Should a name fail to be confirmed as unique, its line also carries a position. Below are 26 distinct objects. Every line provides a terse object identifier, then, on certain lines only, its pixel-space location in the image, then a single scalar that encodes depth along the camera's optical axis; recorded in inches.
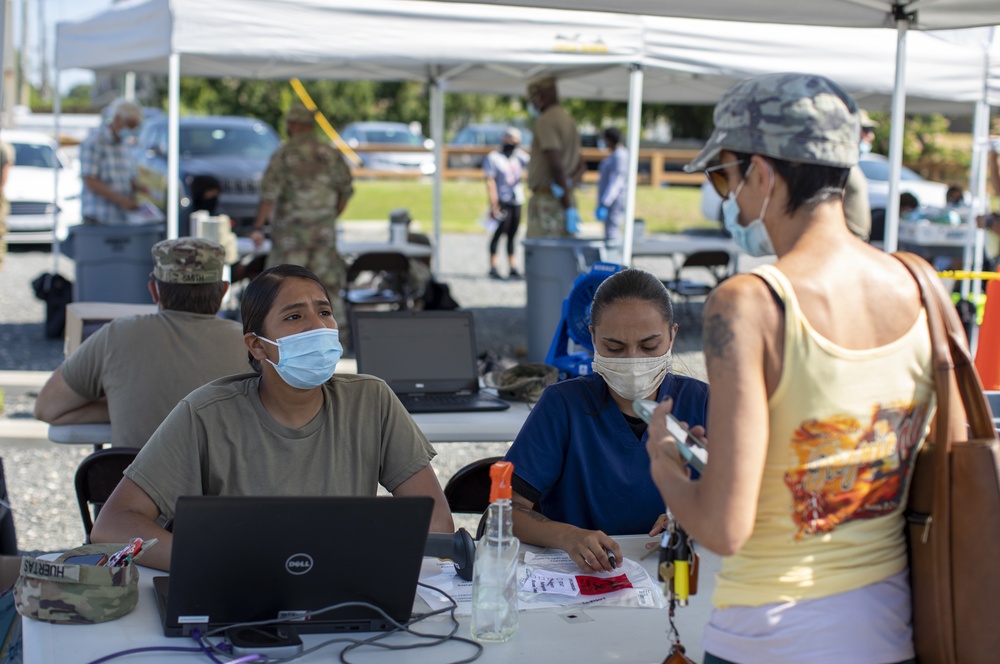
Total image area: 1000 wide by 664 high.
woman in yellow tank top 58.6
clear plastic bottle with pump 77.4
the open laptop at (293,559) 69.9
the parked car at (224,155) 507.2
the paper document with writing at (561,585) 86.7
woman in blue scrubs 105.8
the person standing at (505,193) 529.0
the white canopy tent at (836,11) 150.6
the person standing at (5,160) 396.5
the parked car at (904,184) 641.9
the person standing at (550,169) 345.1
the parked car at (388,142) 1012.5
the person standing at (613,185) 467.2
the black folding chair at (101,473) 121.4
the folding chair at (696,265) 370.3
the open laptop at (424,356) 157.5
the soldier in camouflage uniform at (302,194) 311.4
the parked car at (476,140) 1064.2
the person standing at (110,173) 331.6
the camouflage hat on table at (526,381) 163.0
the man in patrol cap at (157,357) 136.8
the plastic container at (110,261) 318.3
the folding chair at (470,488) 121.4
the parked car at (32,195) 569.6
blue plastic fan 154.5
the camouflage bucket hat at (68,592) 77.7
